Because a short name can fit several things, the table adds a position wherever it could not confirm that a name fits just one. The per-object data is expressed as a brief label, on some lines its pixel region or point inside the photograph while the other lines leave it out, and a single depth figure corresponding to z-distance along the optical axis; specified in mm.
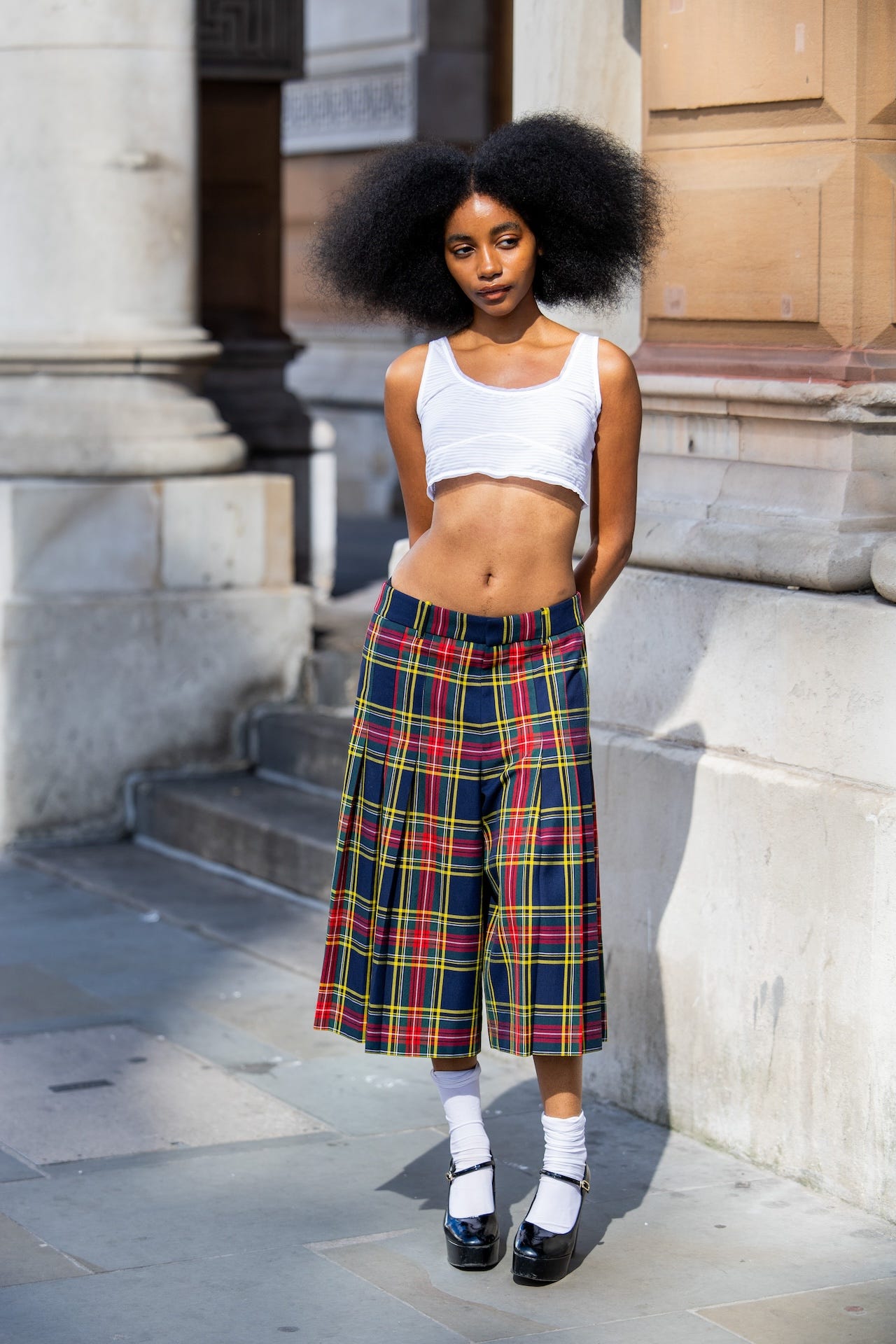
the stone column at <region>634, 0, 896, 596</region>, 7225
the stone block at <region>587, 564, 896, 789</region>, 6964
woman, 6290
